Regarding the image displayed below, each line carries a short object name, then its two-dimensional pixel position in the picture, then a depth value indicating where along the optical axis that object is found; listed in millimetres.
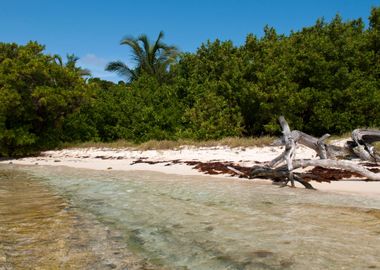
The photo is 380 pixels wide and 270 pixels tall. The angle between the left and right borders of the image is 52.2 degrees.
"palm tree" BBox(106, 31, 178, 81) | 30797
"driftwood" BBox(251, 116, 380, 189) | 7863
